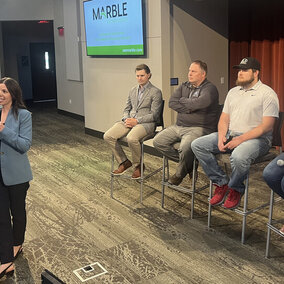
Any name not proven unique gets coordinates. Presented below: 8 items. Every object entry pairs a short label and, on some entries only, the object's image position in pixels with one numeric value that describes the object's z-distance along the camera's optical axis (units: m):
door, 11.73
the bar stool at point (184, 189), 3.50
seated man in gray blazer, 4.00
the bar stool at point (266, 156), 3.08
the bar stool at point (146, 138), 3.98
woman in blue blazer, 2.65
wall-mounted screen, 5.45
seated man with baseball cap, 3.07
